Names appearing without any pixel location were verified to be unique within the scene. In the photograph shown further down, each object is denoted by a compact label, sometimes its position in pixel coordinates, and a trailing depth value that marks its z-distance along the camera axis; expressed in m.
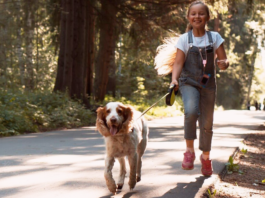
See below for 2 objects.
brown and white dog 5.12
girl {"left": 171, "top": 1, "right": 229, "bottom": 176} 5.94
